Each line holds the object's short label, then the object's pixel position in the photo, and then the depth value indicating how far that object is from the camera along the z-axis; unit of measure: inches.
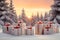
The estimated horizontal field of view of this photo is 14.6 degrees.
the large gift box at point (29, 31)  401.4
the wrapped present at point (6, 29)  424.2
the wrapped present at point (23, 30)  401.7
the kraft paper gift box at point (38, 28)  425.1
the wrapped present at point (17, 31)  397.4
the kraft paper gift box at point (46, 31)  414.6
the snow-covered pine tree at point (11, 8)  803.6
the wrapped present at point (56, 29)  428.4
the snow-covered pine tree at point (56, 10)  690.8
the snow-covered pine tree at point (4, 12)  677.9
